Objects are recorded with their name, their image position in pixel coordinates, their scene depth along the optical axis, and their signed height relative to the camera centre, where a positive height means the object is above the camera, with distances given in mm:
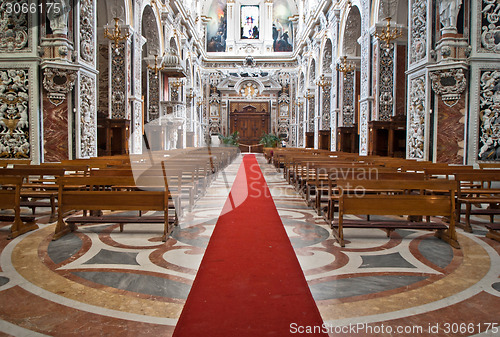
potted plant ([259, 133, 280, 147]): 29359 +1105
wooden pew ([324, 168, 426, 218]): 4695 -308
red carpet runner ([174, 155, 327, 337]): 2145 -1013
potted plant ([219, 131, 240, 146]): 29775 +1187
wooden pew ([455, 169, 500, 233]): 4598 -562
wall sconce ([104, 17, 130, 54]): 10125 +3442
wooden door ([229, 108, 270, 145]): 34156 +2814
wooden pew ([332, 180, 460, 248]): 3908 -588
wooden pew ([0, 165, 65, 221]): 4977 -493
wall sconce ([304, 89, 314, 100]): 24484 +4160
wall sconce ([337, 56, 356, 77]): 13786 +3362
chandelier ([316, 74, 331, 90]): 18038 +4054
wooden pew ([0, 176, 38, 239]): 4039 -564
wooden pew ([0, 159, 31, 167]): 6653 -179
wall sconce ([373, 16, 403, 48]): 9888 +3366
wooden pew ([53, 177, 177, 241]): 4055 -562
